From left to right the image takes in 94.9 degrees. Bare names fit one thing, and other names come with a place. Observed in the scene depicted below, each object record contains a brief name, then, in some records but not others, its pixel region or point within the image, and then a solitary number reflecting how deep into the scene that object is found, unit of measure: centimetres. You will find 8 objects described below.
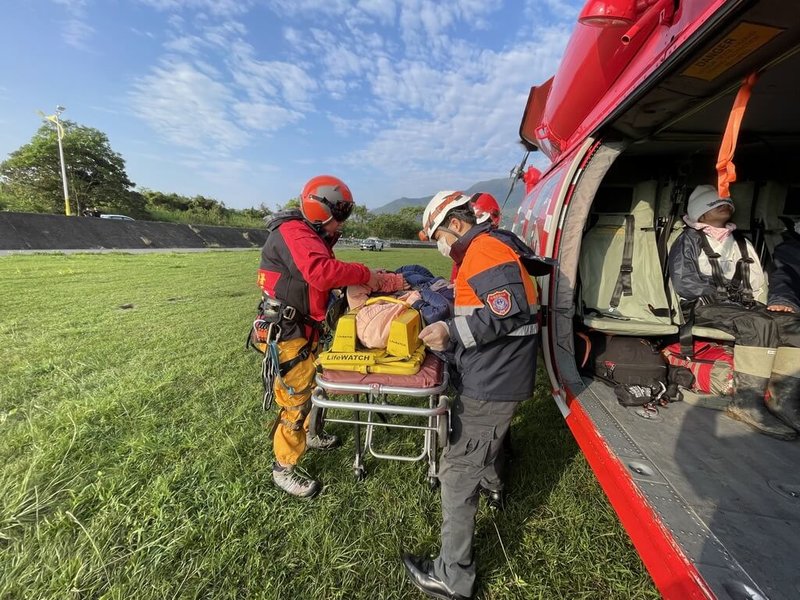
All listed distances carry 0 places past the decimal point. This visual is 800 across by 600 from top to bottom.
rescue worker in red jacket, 261
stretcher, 189
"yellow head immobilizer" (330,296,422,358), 199
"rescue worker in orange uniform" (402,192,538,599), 184
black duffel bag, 292
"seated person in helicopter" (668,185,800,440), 239
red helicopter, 145
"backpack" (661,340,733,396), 278
